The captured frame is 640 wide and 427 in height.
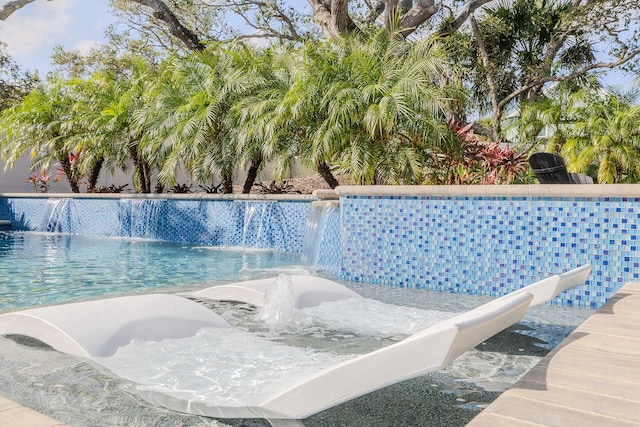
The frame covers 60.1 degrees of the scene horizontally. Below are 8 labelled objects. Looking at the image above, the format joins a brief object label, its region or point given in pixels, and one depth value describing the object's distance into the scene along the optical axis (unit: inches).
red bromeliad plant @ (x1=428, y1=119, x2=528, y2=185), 401.7
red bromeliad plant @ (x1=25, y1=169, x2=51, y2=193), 753.6
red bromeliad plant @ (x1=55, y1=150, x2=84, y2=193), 699.4
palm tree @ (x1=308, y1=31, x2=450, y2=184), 402.3
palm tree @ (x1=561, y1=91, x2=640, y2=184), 556.7
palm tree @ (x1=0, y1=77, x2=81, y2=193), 669.3
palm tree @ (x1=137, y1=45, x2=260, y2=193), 515.8
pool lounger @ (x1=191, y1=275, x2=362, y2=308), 195.3
